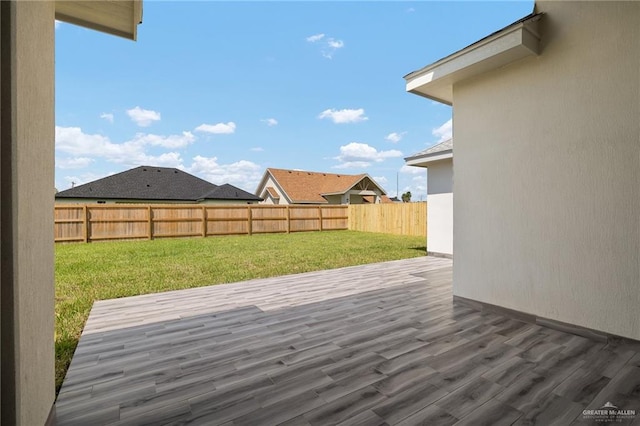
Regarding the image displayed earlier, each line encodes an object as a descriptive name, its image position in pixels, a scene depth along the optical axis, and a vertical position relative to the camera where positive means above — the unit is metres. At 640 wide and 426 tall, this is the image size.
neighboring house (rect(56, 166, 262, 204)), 16.83 +1.39
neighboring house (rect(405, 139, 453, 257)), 7.40 +0.43
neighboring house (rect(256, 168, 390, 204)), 22.66 +1.88
